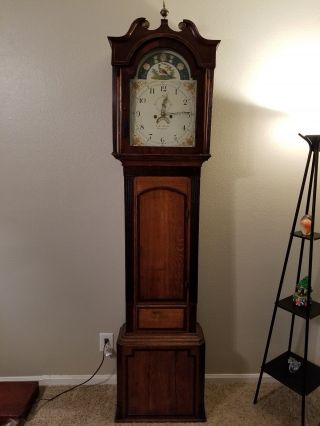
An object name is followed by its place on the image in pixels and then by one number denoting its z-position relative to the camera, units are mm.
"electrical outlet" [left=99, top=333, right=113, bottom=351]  1819
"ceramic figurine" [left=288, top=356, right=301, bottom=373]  1662
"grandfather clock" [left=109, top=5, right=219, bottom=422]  1327
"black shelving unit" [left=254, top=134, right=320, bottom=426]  1461
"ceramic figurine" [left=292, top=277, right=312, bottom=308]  1591
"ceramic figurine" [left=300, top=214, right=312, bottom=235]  1507
